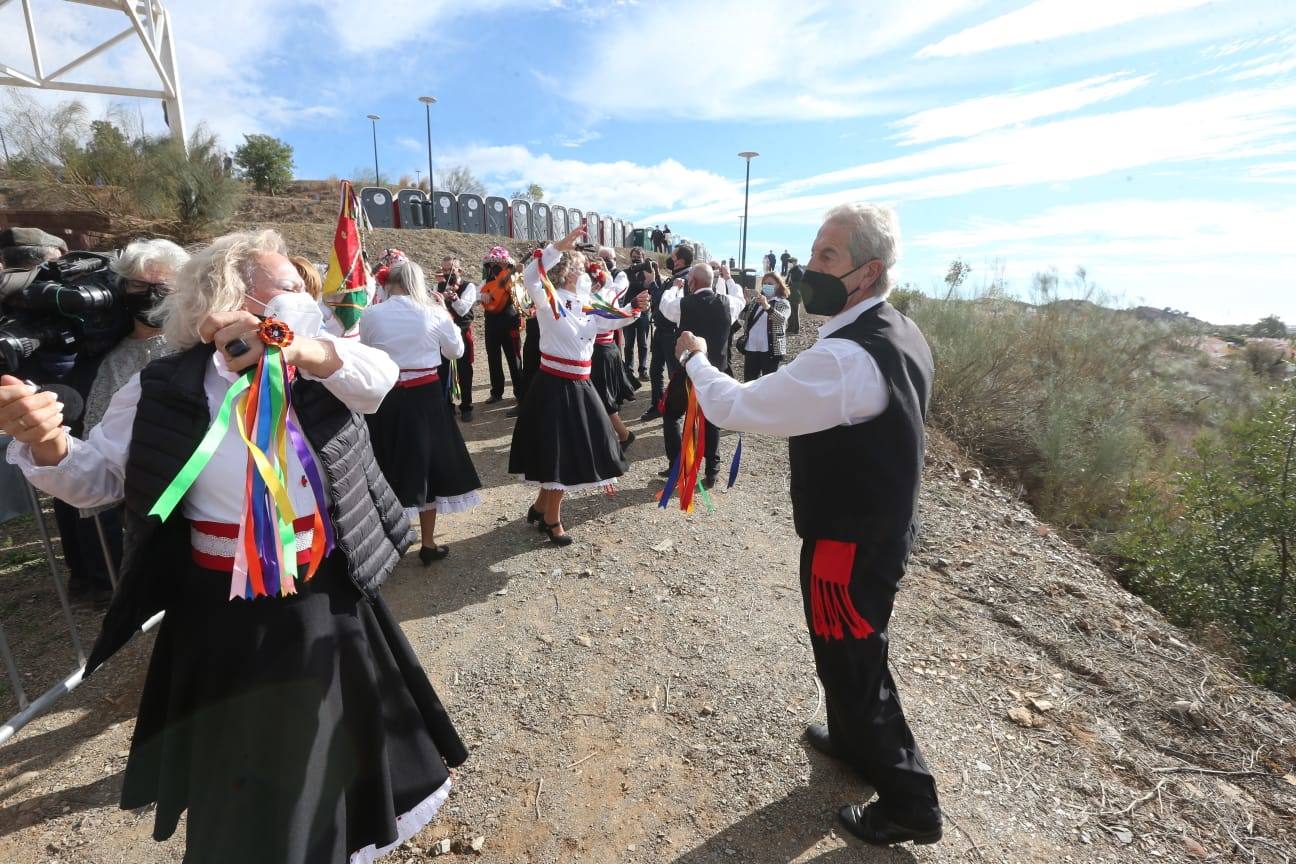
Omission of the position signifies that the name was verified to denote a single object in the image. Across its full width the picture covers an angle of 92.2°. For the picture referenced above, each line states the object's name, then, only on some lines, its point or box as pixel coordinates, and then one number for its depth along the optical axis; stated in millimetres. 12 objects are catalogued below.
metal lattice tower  11586
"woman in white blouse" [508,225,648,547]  4668
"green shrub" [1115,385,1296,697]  4746
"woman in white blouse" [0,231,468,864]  1596
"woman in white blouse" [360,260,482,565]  4250
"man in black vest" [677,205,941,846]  2035
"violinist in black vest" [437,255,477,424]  7805
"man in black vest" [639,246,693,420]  8367
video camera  2863
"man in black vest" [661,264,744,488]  6262
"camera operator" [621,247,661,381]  9797
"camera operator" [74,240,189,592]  3211
